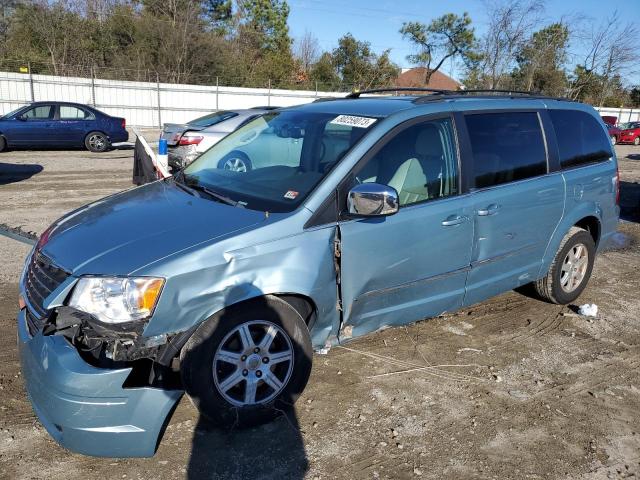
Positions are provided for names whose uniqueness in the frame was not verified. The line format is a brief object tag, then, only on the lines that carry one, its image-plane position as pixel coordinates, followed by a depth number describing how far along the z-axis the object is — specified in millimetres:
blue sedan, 15297
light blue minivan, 2637
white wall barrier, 23016
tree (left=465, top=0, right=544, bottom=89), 28406
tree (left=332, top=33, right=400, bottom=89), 42344
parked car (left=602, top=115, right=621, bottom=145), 30753
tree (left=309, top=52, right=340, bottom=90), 41125
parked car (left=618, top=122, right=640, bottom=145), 30895
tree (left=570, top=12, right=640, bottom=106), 35500
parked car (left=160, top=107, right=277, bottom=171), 10969
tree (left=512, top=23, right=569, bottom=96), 30875
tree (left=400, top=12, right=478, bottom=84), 43500
